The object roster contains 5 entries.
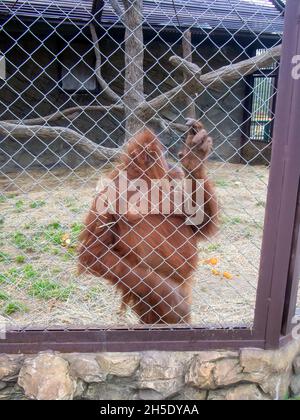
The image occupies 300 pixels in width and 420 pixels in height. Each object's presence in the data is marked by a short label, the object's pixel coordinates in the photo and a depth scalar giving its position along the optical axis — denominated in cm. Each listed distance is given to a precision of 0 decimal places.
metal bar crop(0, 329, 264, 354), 182
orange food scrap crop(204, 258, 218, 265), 369
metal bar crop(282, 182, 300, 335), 181
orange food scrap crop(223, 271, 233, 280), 350
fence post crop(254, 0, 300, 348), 165
